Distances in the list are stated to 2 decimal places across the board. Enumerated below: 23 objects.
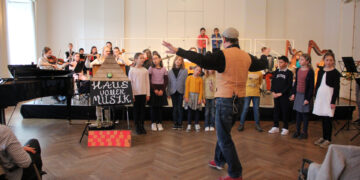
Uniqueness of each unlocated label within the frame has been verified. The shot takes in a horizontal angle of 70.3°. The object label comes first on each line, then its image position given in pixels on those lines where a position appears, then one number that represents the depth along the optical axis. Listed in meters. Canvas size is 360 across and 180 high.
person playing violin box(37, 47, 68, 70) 6.32
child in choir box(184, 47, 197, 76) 7.42
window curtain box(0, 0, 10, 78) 8.15
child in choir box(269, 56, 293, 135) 4.61
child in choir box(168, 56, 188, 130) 4.86
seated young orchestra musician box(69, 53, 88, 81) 6.22
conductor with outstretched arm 2.41
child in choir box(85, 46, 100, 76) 6.62
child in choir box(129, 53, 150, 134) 4.48
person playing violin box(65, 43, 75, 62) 8.59
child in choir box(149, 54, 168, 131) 4.88
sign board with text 3.73
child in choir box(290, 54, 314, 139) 4.29
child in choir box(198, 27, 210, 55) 9.81
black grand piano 3.80
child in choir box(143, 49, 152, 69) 5.56
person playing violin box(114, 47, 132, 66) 6.40
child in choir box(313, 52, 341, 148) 3.91
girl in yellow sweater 4.73
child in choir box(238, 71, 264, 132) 4.80
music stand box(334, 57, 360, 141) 5.25
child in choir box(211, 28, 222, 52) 9.70
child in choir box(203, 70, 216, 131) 4.83
